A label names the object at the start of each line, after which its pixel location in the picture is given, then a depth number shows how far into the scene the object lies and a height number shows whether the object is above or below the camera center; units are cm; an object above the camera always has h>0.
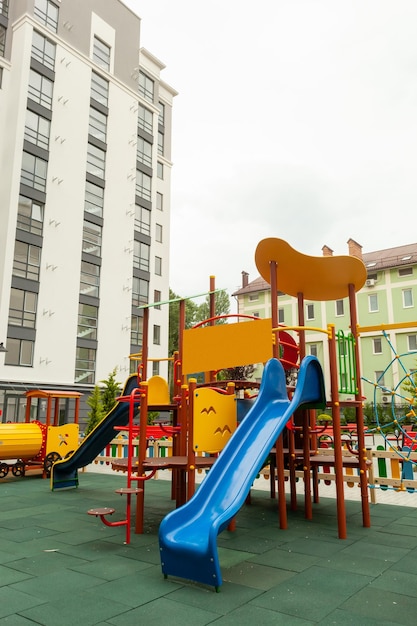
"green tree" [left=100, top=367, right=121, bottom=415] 2079 +86
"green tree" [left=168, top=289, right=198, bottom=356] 4741 +941
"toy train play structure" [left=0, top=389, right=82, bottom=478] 1220 -71
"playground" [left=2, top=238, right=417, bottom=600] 497 -22
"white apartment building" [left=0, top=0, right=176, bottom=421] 2509 +1252
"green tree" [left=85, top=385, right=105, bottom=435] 1975 +21
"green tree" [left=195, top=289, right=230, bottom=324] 4806 +1091
